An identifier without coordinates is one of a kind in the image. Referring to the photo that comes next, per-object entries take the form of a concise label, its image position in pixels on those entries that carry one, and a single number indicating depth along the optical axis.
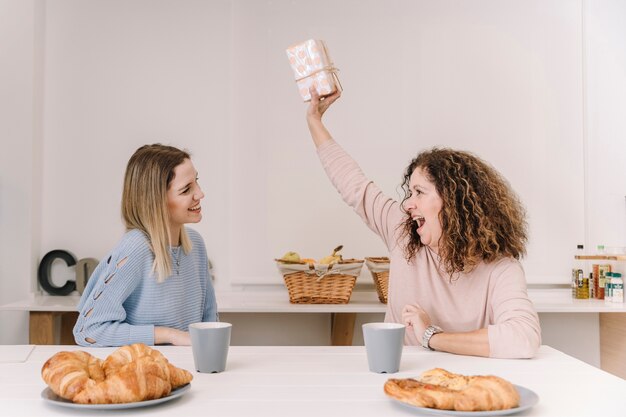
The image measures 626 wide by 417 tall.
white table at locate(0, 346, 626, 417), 0.92
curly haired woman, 1.60
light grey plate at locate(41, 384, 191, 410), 0.88
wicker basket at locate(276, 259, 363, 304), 2.65
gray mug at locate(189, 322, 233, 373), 1.15
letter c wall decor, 2.93
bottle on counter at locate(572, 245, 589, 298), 2.99
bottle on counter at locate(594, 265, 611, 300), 2.94
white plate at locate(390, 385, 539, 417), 0.86
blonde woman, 1.64
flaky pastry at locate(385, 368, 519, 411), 0.87
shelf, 2.82
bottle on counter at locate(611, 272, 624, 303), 2.79
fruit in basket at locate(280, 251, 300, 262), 2.69
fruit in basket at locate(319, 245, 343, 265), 2.66
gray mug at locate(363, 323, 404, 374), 1.15
